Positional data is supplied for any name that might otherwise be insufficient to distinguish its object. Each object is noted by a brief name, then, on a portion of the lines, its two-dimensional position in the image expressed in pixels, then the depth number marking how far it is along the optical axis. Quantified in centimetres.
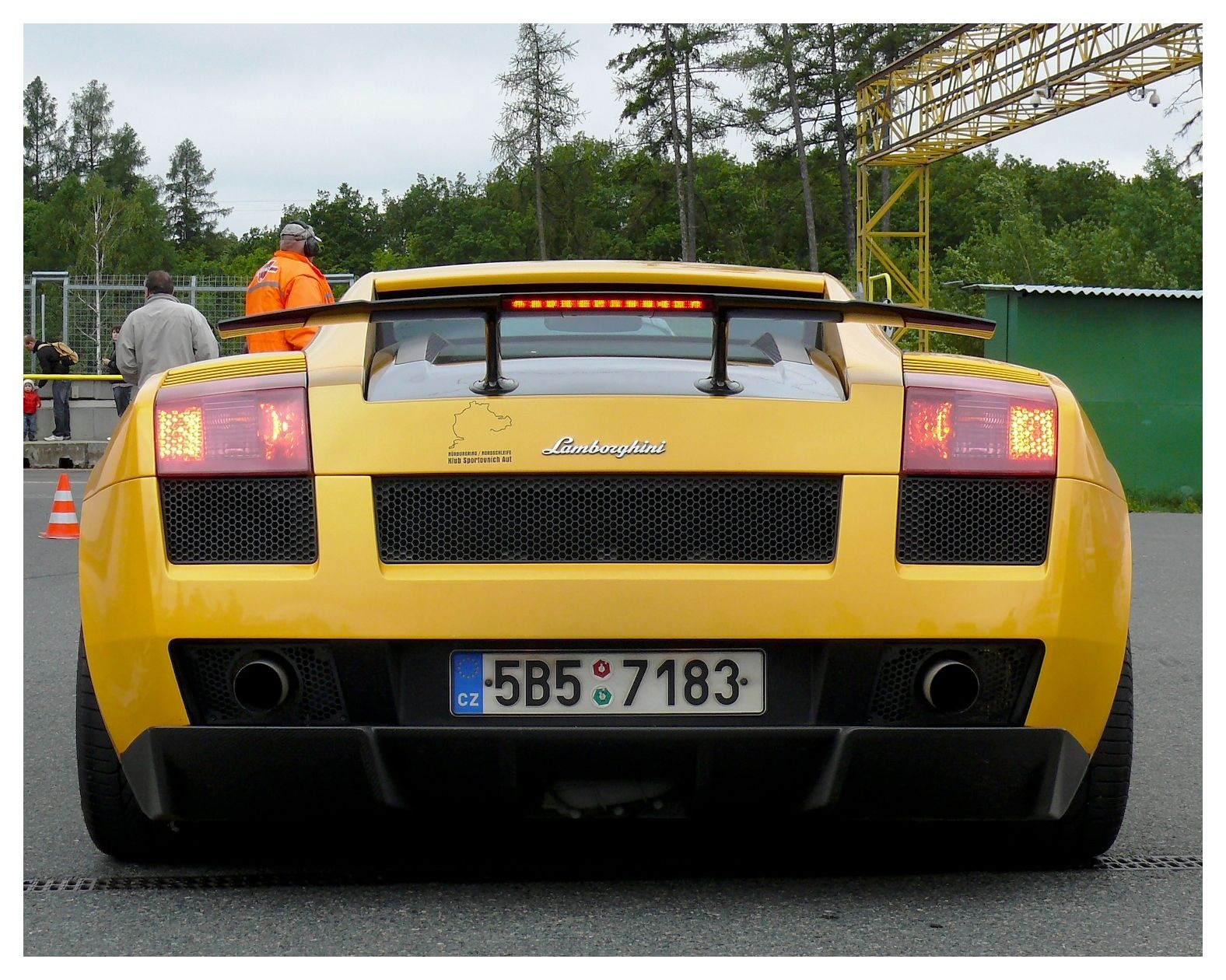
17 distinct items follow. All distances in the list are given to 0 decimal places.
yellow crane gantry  2597
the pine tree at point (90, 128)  10688
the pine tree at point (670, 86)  6022
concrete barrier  2283
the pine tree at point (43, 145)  10519
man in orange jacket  848
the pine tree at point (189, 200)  12294
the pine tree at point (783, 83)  6331
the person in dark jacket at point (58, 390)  2384
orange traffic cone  1201
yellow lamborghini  278
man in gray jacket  1005
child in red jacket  2308
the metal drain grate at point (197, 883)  308
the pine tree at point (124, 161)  10688
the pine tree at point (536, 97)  6084
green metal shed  1972
